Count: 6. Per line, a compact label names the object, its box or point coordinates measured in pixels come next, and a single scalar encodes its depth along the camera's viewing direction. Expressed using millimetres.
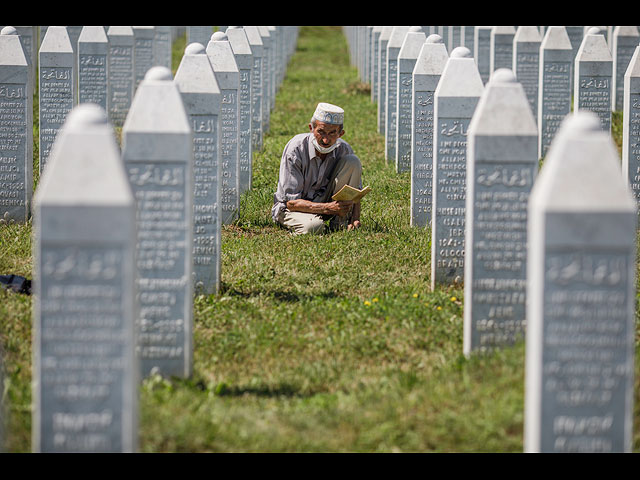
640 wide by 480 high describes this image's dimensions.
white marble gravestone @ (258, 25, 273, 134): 18344
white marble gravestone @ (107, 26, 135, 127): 18609
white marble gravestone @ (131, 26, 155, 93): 21344
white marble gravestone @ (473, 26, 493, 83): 21375
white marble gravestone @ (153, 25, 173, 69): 23641
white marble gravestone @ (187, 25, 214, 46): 24672
